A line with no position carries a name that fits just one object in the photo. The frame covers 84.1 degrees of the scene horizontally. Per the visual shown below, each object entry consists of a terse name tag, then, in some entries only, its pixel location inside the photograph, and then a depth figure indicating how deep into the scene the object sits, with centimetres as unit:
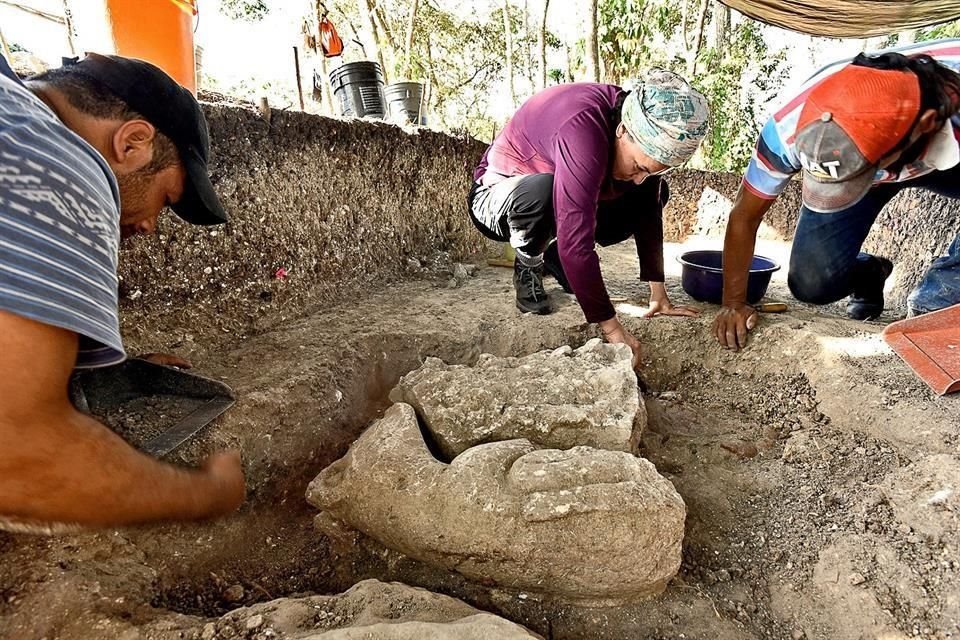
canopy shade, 302
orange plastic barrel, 172
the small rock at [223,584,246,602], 111
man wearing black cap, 63
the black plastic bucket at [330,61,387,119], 357
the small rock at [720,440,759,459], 160
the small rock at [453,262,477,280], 301
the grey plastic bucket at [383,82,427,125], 405
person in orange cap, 139
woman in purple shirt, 169
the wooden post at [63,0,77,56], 180
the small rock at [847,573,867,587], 110
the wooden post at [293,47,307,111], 321
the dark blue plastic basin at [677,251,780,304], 213
